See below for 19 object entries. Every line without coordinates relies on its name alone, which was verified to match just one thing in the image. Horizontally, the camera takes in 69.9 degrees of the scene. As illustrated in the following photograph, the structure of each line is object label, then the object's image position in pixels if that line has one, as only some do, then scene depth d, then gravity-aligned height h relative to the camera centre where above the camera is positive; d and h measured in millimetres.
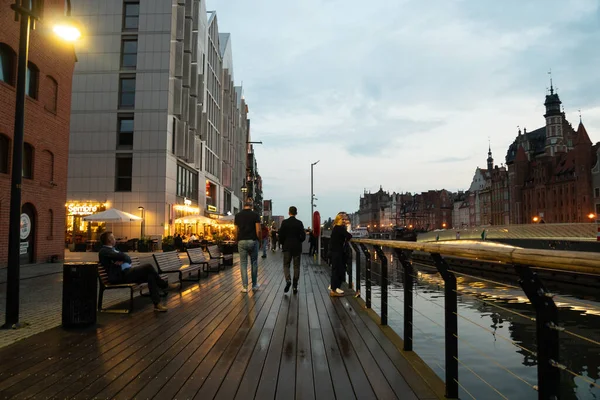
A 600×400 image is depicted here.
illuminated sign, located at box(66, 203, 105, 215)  29938 +933
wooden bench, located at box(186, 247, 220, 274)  12430 -1088
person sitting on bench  7297 -836
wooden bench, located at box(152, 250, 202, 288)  9476 -965
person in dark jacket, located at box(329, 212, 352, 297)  8977 -589
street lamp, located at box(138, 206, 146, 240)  29956 -6
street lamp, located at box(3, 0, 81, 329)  5977 +932
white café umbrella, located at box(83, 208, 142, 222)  23500 +268
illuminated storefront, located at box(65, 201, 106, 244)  29812 -118
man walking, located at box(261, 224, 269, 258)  23883 -890
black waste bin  5918 -1006
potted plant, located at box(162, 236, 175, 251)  25609 -1311
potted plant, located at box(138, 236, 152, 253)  27188 -1462
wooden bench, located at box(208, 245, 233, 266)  14917 -1185
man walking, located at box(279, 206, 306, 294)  9422 -347
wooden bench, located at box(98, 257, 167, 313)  7164 -1073
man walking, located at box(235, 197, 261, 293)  9492 -293
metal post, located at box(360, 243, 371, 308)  7691 -977
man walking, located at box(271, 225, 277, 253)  32912 -1248
